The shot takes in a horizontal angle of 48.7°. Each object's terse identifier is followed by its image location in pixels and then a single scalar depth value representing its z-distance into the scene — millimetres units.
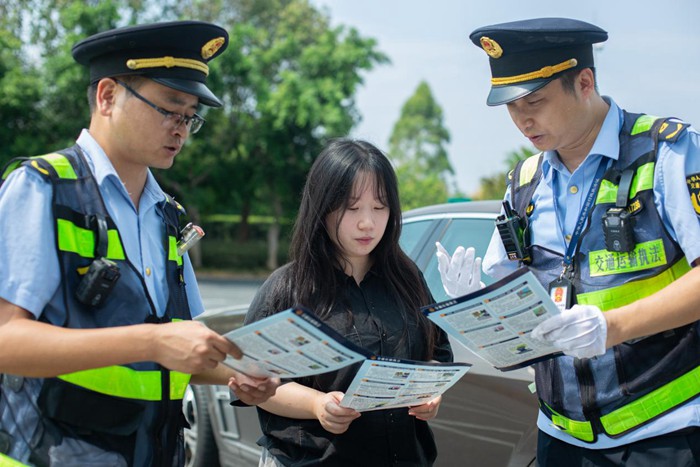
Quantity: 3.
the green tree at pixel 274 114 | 20891
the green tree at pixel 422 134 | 49938
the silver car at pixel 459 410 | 3012
